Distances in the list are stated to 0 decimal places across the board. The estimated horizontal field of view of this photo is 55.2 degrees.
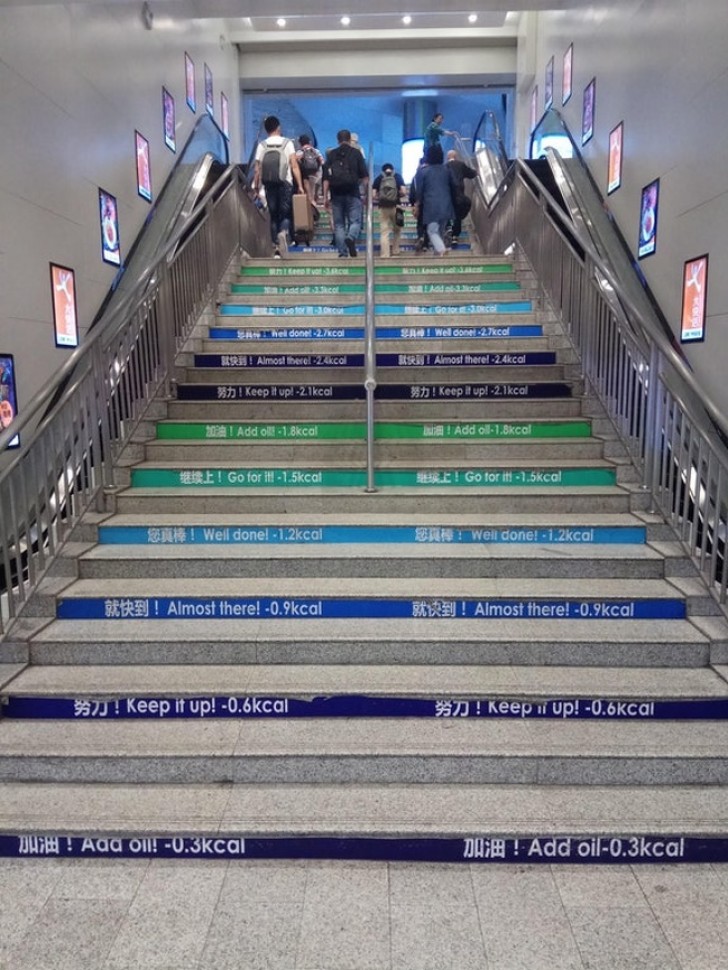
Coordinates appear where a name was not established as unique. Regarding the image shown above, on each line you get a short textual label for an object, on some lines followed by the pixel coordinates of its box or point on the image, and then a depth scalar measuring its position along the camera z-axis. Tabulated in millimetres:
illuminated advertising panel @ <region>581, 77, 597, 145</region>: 8062
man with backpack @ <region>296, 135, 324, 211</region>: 9219
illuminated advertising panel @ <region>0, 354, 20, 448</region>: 4336
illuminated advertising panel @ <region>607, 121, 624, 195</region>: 7023
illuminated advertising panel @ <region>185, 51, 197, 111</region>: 9242
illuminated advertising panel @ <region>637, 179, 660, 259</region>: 5914
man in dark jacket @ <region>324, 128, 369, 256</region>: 7559
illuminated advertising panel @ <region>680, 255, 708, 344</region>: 4845
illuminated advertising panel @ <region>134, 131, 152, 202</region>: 7082
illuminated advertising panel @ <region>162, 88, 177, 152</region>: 8062
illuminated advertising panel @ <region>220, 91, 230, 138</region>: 11969
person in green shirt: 8820
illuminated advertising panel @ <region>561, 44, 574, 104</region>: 9233
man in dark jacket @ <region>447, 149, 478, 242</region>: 8852
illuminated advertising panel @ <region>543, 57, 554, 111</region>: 10609
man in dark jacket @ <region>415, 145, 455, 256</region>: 8266
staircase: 2510
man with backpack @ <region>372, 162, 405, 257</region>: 8875
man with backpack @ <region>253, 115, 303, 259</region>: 7879
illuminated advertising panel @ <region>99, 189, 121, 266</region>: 6055
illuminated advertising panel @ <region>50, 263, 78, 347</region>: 5047
